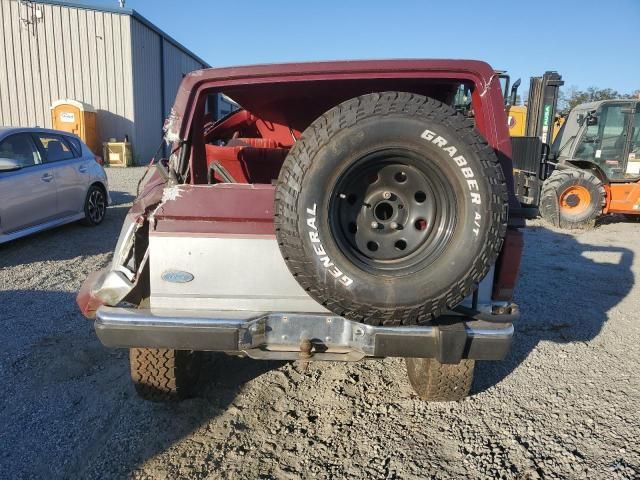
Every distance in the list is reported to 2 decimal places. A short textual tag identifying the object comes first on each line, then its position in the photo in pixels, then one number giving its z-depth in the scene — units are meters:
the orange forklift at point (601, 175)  9.31
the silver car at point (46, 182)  5.87
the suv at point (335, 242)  2.07
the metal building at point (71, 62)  16.62
